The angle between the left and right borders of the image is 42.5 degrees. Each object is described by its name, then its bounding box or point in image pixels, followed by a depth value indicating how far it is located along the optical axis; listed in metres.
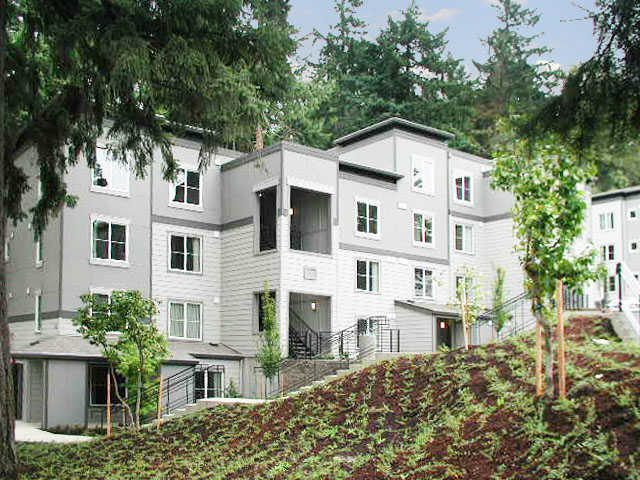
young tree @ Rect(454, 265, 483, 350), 22.31
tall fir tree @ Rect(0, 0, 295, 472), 13.52
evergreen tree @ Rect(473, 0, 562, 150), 53.00
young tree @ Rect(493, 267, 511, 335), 29.05
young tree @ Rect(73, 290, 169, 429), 20.58
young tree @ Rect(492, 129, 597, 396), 11.31
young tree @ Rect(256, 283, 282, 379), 26.73
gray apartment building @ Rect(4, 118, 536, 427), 27.42
